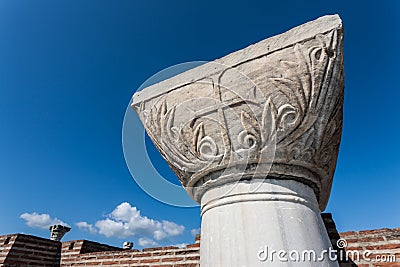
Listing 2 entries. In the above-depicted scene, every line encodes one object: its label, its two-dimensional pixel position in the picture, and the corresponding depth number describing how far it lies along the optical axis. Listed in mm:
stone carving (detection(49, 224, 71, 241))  5758
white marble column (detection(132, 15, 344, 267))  1052
